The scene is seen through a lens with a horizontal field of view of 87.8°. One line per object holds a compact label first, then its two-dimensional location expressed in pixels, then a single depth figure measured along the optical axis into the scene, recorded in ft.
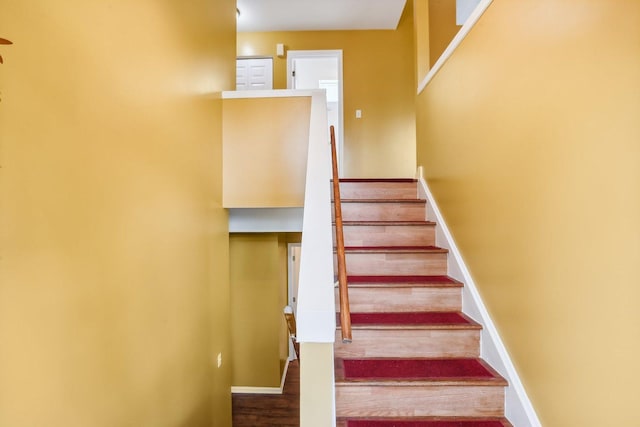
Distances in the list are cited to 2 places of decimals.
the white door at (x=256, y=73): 16.10
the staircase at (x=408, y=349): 5.55
